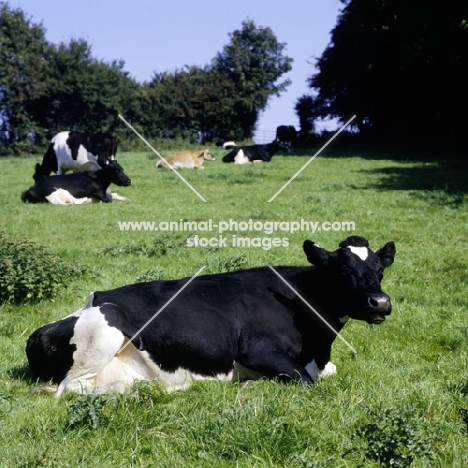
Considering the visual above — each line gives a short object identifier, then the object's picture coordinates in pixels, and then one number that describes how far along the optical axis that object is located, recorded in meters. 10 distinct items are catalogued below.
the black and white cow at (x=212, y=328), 5.57
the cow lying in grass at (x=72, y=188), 18.42
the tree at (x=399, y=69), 34.16
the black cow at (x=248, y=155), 31.94
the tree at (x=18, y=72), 63.38
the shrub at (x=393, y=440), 3.97
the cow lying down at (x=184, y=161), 28.48
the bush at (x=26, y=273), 8.27
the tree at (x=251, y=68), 75.00
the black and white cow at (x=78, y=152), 22.94
